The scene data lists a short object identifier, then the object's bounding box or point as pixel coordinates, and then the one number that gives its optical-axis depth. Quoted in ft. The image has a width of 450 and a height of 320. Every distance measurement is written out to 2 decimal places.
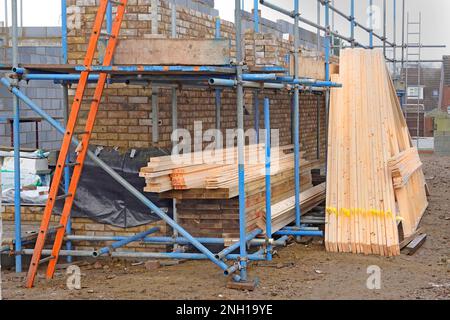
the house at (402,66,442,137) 141.93
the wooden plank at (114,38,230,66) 21.84
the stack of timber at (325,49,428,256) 27.89
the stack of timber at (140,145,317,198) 24.05
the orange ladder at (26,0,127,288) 22.25
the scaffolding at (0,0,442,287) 21.88
